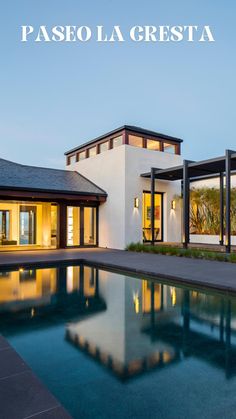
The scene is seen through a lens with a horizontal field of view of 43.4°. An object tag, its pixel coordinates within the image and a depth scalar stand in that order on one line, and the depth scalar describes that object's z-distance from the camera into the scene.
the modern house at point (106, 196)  14.00
